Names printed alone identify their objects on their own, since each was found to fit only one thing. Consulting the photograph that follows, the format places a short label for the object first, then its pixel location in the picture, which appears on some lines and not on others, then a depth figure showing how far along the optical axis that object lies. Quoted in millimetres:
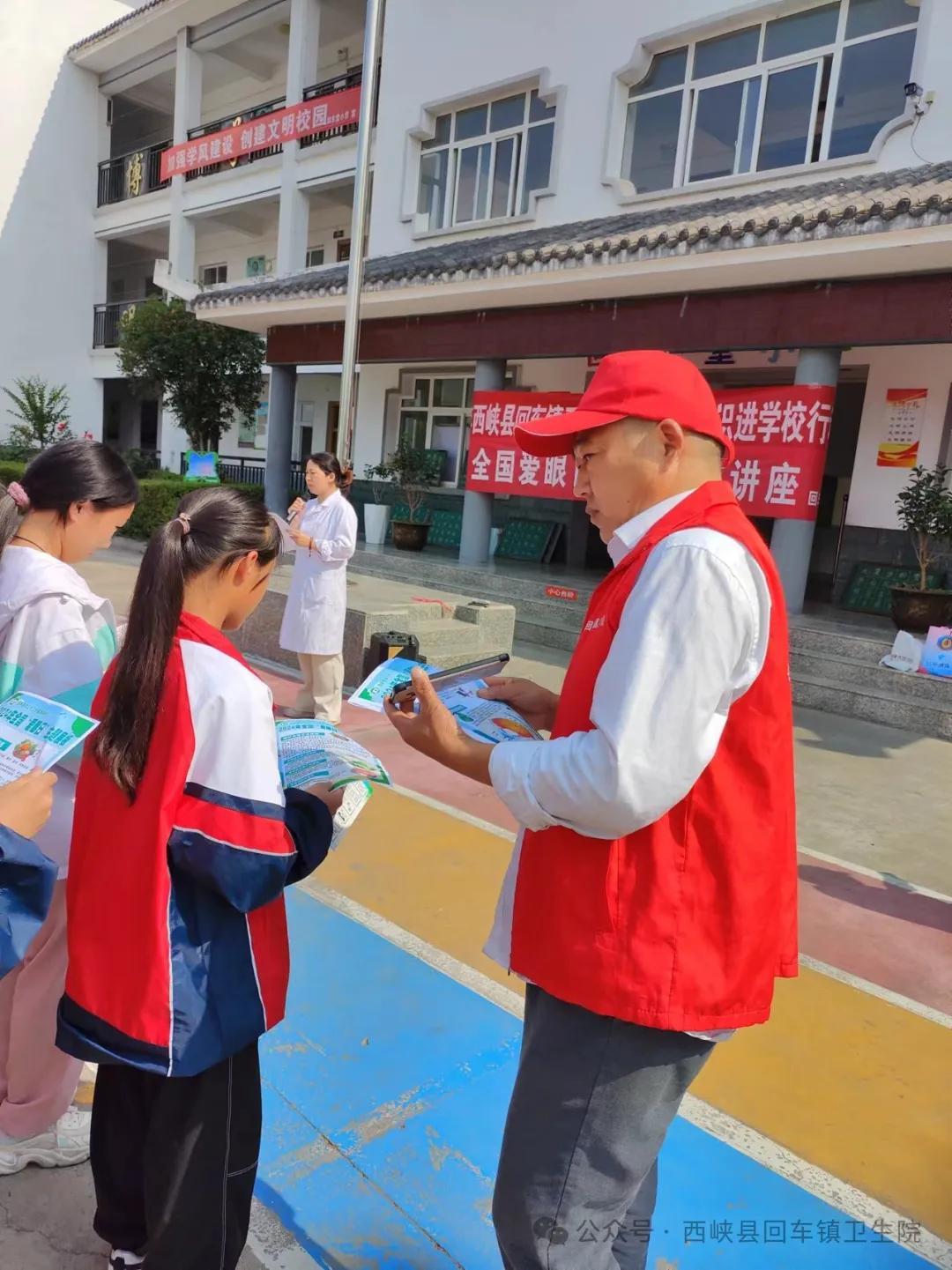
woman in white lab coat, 4977
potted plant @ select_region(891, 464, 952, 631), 7191
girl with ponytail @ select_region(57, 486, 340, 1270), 1328
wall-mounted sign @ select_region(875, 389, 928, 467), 8523
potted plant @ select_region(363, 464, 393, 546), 12578
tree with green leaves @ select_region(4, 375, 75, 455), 17609
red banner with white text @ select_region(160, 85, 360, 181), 14242
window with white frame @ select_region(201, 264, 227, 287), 19188
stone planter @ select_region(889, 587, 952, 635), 7242
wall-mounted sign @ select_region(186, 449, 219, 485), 13938
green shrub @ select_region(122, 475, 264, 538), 13445
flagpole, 7555
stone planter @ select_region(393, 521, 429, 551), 11836
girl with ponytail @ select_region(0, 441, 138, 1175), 1789
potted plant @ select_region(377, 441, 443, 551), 11875
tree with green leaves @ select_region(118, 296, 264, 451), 14602
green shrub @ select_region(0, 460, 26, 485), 15059
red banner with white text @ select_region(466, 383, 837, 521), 7758
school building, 7598
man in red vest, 1097
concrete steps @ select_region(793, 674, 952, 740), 6312
